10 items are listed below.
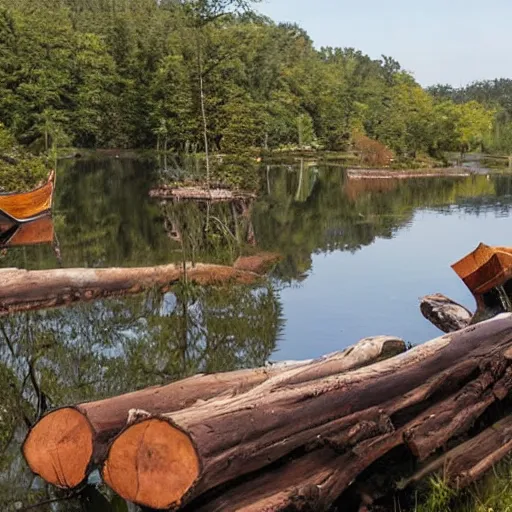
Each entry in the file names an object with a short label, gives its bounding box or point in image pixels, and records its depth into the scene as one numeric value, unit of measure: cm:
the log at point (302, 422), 333
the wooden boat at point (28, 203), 1686
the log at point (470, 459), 384
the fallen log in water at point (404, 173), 3878
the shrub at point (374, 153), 4548
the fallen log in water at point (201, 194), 2467
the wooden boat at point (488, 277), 677
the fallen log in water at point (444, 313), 756
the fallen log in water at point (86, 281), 927
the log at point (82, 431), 374
